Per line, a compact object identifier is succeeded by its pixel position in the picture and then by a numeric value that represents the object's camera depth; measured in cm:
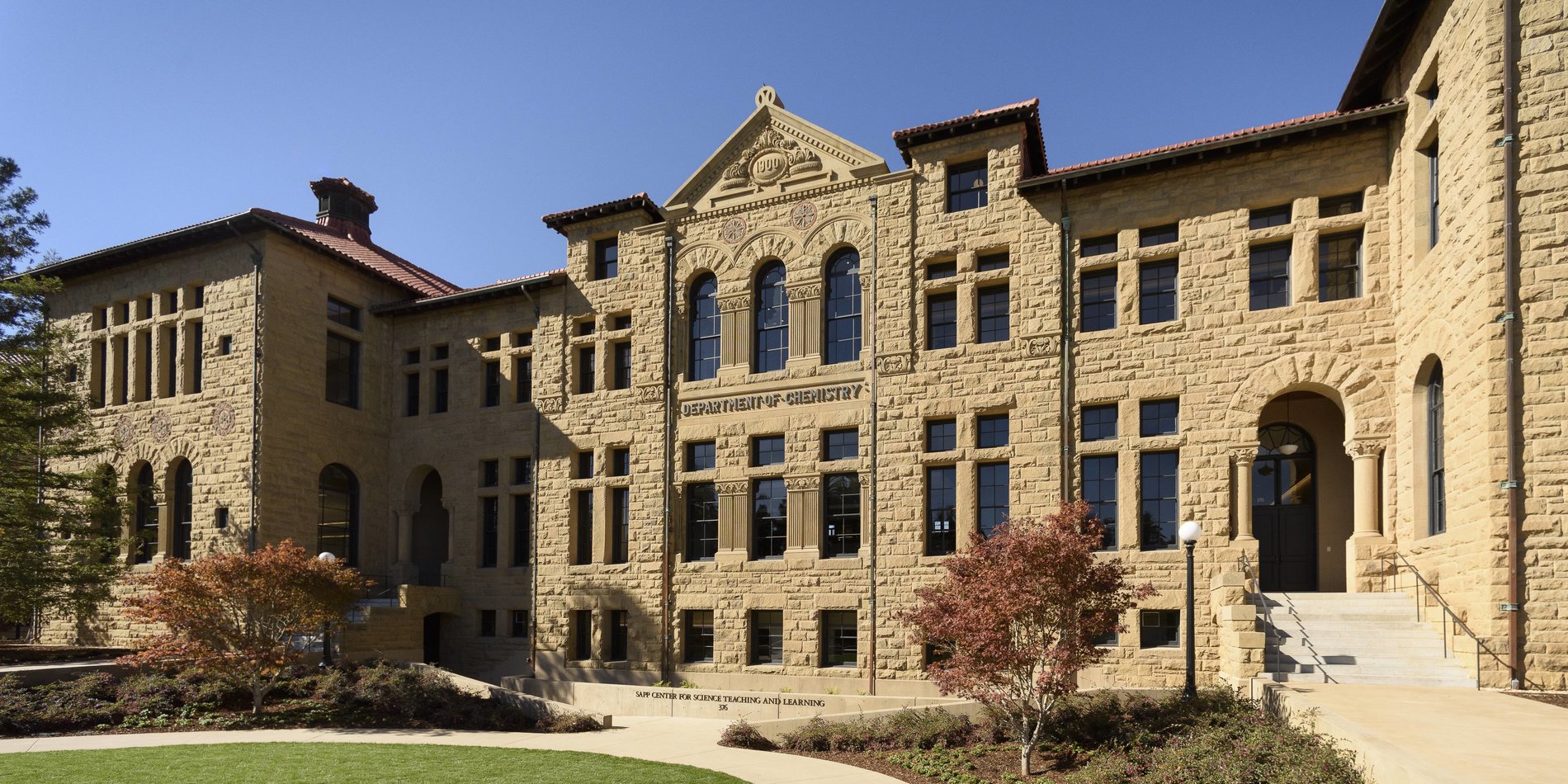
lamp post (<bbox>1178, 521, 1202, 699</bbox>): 1475
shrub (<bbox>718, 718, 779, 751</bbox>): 1633
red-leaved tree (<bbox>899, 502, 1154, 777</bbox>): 1402
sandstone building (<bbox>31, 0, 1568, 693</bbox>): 1534
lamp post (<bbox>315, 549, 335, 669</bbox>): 2209
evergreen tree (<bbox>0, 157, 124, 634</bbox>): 2378
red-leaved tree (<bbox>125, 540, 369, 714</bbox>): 1886
